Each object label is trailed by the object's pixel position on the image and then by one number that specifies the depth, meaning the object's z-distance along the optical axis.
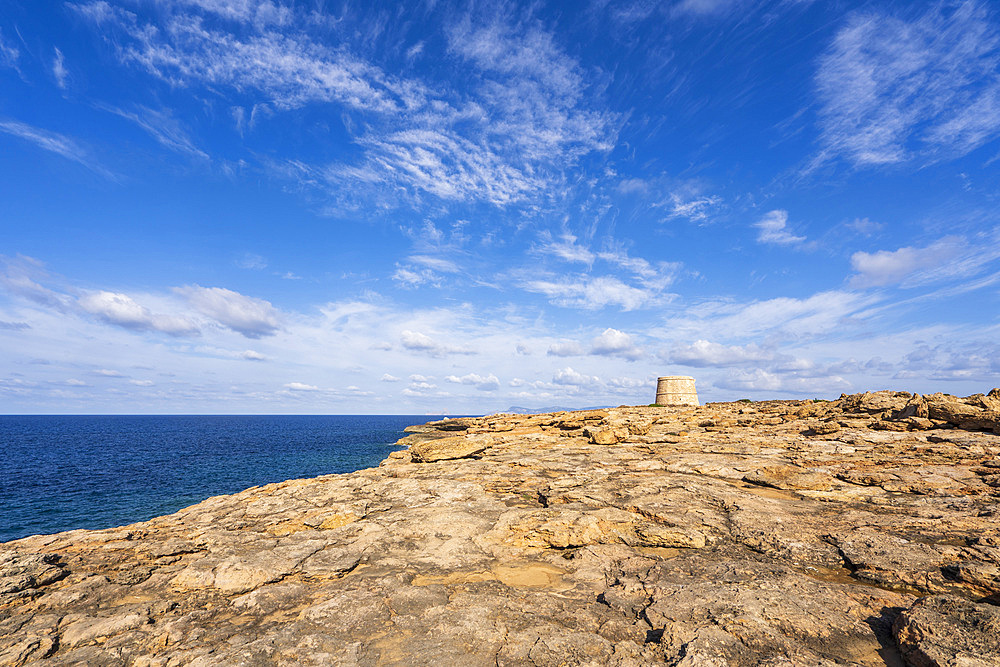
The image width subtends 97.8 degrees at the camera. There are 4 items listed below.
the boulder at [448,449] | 23.38
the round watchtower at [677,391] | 53.72
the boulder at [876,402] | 26.39
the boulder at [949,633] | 5.59
